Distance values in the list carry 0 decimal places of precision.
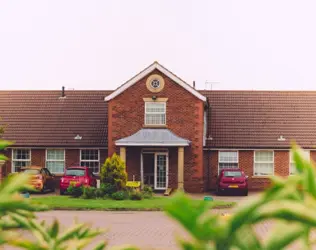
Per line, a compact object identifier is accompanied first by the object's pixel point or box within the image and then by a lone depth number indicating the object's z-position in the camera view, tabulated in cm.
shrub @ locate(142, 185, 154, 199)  2921
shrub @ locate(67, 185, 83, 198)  2947
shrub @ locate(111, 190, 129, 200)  2841
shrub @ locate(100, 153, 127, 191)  2930
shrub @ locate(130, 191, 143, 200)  2840
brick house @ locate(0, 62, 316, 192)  3344
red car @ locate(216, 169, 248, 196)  3126
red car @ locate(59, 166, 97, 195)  3108
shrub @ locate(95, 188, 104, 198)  2870
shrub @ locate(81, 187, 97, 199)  2845
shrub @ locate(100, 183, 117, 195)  2900
